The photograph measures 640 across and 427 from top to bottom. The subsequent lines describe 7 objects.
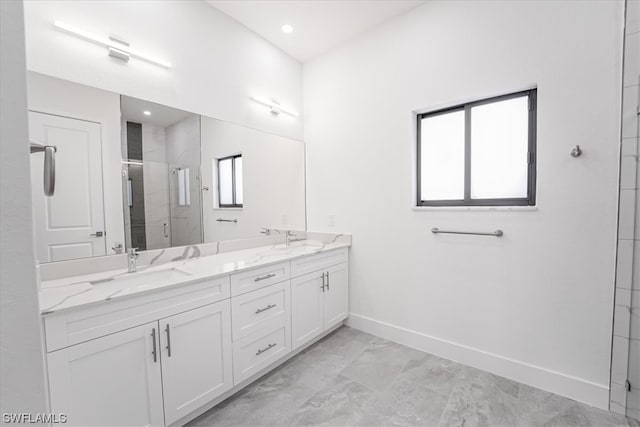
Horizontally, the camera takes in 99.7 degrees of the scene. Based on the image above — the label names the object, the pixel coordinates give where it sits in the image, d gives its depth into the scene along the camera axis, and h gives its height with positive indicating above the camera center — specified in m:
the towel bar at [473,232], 1.95 -0.22
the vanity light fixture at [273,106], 2.67 +1.03
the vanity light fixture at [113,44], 1.56 +1.03
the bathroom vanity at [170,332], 1.16 -0.69
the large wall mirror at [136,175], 1.53 +0.24
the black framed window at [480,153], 1.95 +0.40
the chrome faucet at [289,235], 2.92 -0.33
